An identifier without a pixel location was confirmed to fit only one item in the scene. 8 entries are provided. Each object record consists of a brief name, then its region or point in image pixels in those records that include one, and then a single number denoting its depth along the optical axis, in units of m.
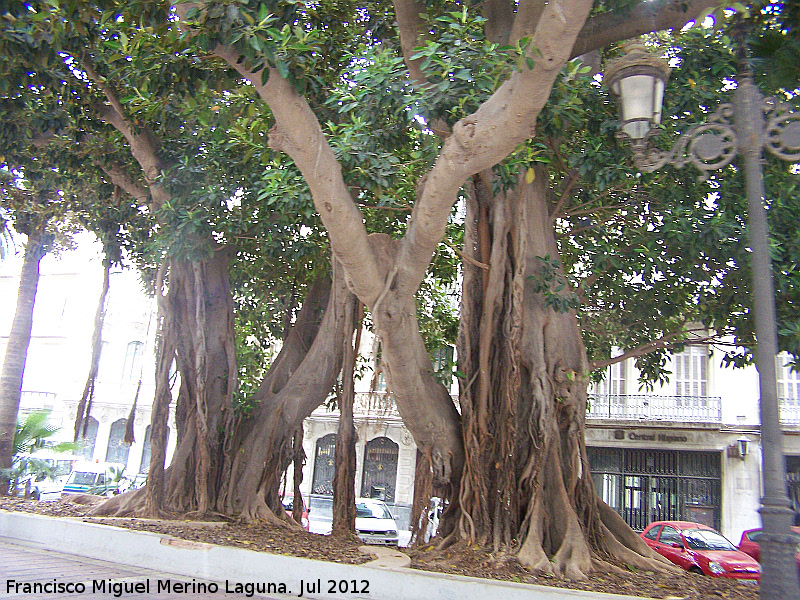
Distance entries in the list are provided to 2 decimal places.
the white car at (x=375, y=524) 12.76
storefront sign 18.64
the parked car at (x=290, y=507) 13.09
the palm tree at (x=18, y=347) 11.08
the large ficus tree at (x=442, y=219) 5.62
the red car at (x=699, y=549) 10.61
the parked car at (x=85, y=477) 16.88
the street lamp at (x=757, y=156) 3.67
